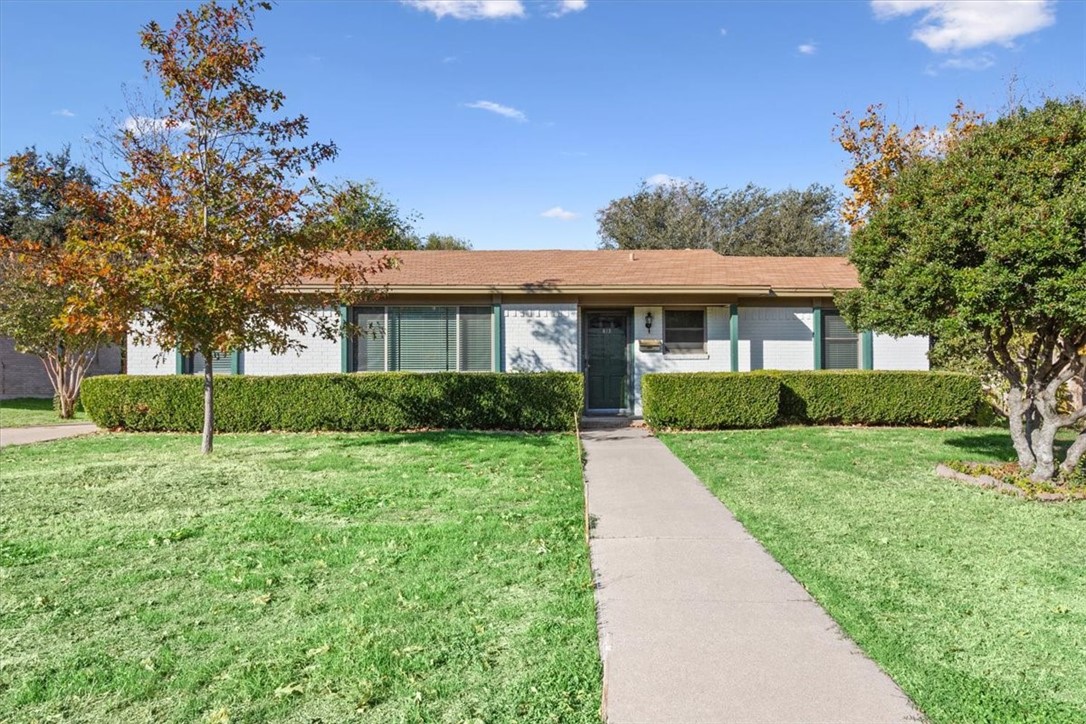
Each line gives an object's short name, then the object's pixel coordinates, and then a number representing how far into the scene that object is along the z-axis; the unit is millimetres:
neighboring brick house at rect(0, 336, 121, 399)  21438
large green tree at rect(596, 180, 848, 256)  35031
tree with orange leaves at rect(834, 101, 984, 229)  12758
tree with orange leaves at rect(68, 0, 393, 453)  7965
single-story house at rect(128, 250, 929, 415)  13133
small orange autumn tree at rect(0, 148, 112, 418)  14906
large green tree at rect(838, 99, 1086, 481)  6023
